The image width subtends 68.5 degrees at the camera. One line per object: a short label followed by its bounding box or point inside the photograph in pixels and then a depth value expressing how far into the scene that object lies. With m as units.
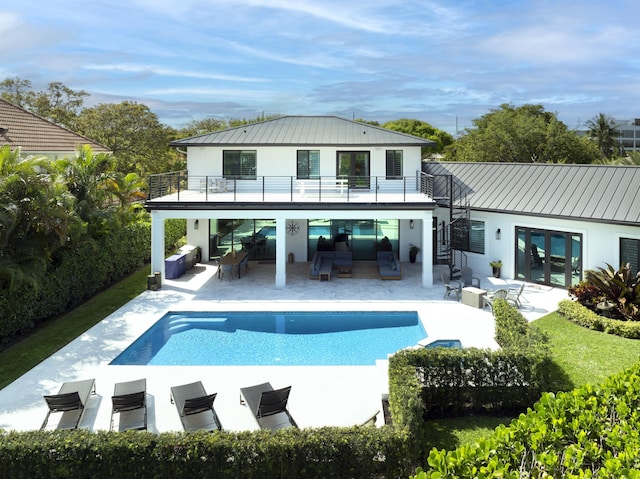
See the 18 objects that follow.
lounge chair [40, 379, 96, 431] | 9.33
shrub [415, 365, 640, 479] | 4.88
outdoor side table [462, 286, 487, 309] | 17.61
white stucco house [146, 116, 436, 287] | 24.20
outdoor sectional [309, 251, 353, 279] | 22.20
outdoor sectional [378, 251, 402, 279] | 21.83
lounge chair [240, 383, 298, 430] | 9.46
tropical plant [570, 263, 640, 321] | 15.39
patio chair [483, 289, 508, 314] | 17.11
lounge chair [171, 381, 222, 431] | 9.30
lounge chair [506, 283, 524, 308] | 17.05
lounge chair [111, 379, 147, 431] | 9.34
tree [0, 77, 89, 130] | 42.09
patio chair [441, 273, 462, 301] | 18.89
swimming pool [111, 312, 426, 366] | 13.59
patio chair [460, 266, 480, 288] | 19.81
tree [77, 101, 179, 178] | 39.59
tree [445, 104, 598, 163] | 44.31
